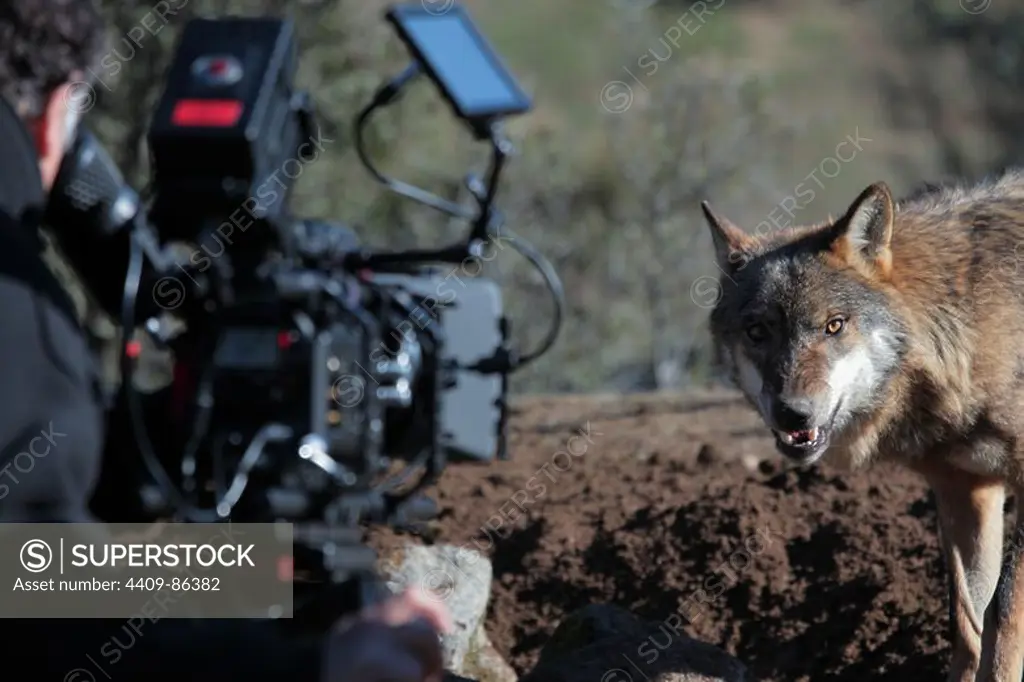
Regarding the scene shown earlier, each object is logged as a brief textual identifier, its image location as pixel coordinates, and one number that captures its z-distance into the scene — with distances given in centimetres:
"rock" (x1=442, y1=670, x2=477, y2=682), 909
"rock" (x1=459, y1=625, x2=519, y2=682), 1041
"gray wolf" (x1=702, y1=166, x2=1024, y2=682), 946
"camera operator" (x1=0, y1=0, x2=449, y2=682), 398
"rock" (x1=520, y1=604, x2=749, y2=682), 864
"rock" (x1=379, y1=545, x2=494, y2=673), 1049
